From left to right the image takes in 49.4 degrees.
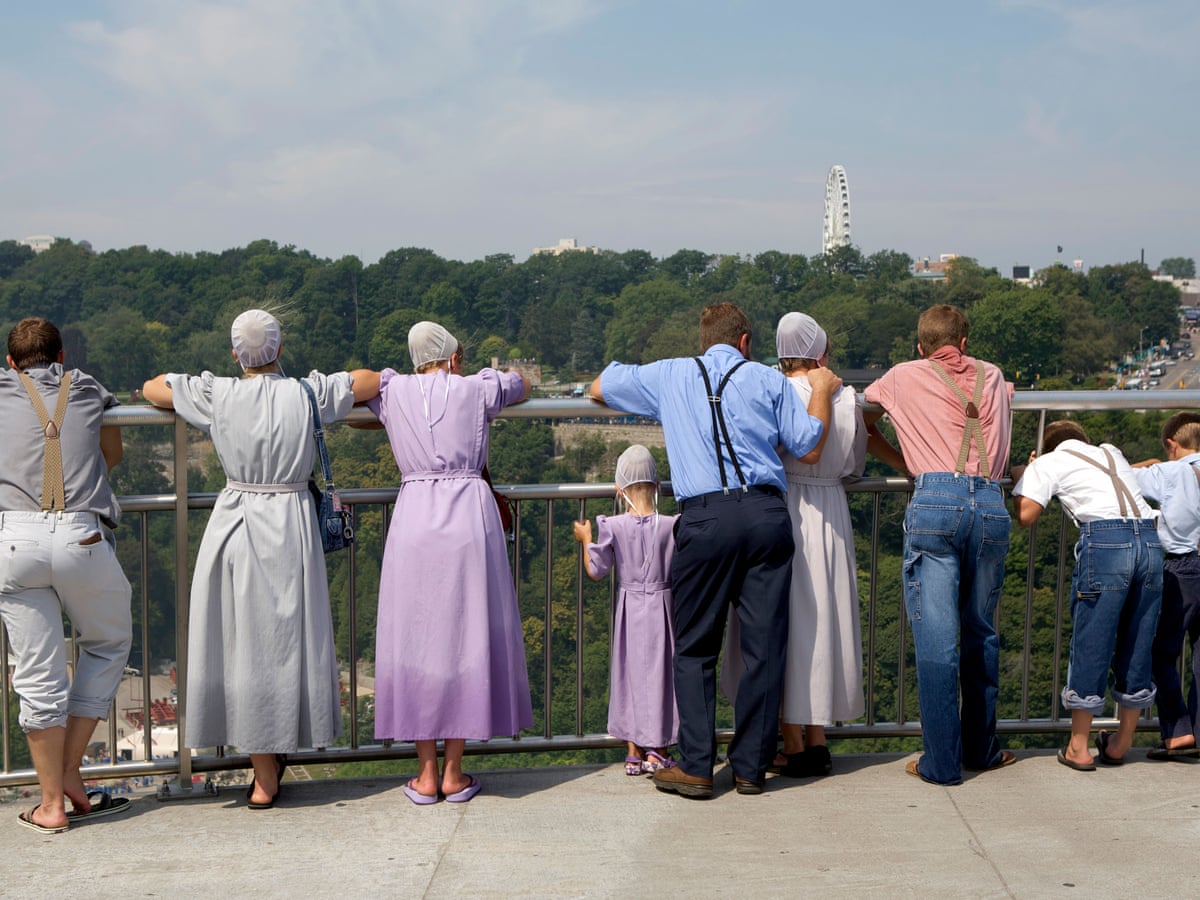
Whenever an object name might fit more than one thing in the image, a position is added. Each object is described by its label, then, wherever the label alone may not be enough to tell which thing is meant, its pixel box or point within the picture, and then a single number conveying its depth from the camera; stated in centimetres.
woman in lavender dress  406
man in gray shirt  381
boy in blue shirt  452
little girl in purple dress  437
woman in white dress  432
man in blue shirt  407
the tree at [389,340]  12500
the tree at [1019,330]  10762
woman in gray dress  399
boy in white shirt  440
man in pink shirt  425
